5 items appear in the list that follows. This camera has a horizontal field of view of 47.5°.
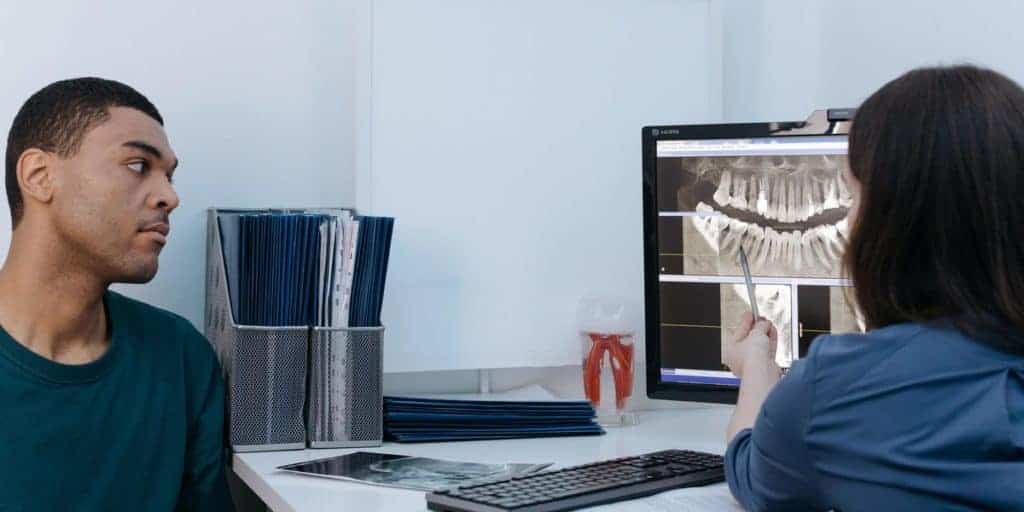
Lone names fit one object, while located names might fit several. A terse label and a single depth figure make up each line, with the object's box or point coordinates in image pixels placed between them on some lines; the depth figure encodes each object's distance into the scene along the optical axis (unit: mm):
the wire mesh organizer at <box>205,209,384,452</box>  1661
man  1502
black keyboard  1248
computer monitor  1707
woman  1034
